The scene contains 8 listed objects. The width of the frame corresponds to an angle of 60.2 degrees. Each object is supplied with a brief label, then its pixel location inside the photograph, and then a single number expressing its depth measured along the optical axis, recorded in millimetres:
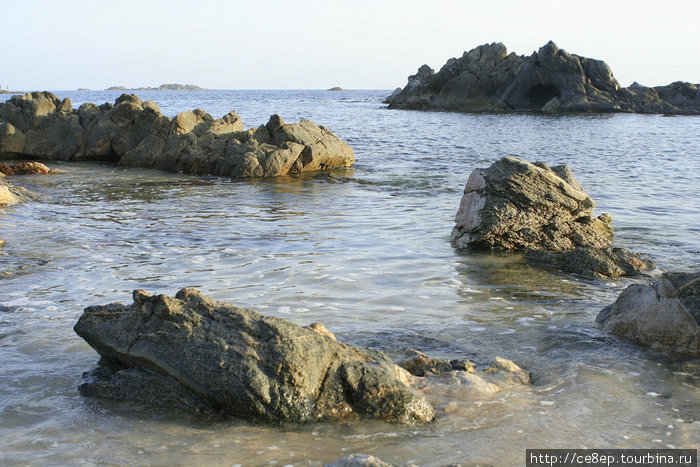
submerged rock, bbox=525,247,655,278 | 7242
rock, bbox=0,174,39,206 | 11461
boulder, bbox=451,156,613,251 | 8359
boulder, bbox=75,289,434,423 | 3523
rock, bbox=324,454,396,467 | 2889
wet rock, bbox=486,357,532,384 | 4234
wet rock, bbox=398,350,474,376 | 4258
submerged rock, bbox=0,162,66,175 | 16516
